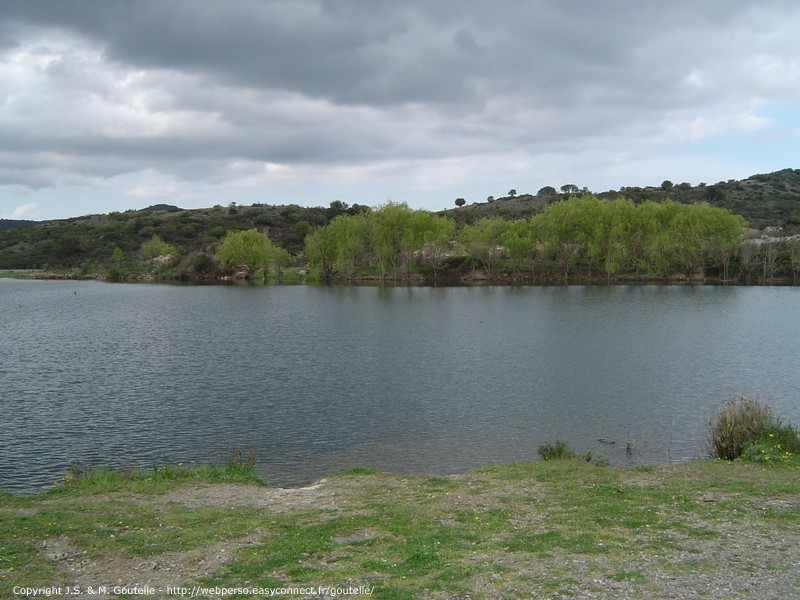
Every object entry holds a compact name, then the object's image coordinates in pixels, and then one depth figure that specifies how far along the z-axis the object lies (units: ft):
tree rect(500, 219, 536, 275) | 354.13
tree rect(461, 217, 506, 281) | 361.10
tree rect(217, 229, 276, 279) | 389.19
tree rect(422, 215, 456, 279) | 358.02
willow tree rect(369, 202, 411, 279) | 352.28
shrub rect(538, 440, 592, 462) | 59.26
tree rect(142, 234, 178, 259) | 483.76
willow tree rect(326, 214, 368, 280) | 364.38
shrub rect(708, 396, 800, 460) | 58.44
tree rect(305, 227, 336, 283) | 383.45
